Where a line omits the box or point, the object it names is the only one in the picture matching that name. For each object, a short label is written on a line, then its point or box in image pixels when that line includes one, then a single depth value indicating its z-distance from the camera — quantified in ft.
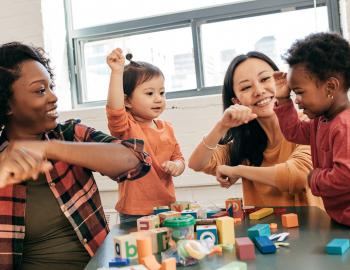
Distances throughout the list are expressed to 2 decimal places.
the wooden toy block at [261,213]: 3.84
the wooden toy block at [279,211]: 4.00
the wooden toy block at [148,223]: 3.42
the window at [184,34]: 7.84
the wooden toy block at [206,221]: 3.36
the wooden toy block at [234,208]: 3.85
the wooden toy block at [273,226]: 3.39
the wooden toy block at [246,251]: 2.75
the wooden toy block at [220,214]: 3.75
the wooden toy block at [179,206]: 4.04
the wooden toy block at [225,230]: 3.10
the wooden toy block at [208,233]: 3.10
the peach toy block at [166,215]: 3.48
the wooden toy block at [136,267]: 2.55
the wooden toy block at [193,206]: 3.97
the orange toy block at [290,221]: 3.44
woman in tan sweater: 4.65
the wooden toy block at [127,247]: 2.93
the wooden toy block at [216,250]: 2.91
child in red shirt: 3.41
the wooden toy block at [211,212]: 3.78
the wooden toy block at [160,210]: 3.99
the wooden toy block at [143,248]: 2.83
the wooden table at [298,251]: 2.54
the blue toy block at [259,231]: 3.11
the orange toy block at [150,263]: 2.59
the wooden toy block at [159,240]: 3.04
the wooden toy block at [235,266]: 2.41
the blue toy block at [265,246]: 2.80
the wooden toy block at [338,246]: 2.63
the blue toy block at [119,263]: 2.76
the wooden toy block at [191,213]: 3.64
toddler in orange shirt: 5.18
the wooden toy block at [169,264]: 2.53
